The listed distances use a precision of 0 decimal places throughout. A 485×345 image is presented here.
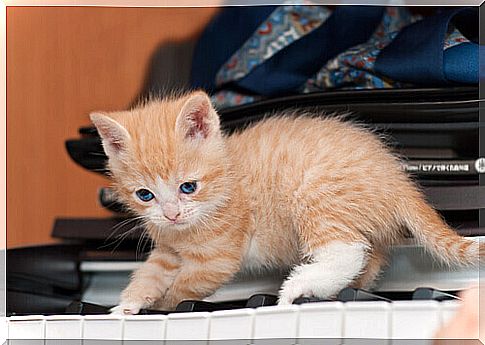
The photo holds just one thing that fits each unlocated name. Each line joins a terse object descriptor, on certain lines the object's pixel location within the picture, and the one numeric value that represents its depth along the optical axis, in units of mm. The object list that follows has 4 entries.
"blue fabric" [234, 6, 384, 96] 919
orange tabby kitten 763
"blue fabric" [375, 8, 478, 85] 804
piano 657
